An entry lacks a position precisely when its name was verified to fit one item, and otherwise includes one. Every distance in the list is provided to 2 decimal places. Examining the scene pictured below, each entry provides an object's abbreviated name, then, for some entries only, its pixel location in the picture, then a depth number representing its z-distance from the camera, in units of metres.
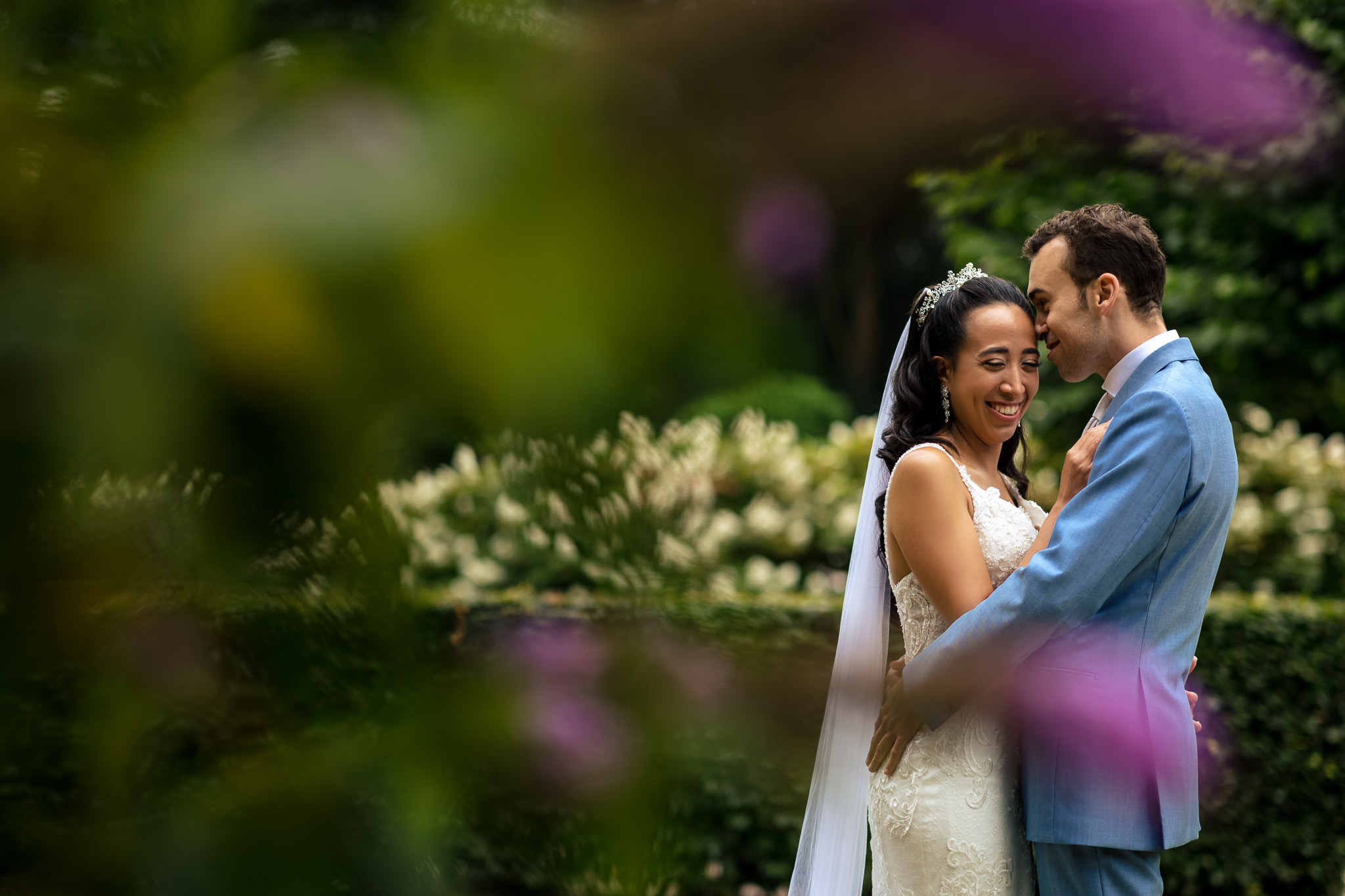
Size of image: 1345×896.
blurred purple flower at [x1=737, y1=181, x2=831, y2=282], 1.58
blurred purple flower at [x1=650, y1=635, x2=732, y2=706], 1.61
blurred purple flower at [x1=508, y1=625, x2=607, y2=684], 1.58
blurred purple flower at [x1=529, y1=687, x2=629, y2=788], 1.56
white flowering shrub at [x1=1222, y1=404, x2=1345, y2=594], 9.66
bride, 6.21
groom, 6.05
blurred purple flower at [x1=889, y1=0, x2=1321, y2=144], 1.76
